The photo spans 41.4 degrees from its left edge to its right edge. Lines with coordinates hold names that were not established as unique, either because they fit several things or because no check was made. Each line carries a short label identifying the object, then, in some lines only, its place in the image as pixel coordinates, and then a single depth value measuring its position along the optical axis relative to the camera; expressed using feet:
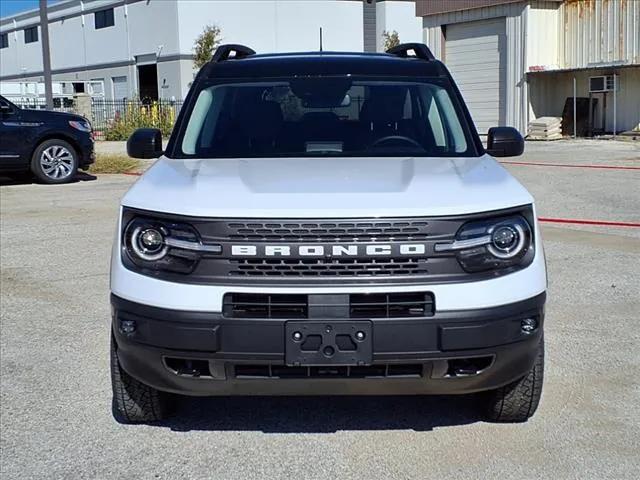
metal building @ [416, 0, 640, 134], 79.00
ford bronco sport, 11.00
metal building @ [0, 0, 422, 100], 142.92
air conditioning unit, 78.84
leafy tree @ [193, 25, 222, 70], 136.46
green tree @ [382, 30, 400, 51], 143.95
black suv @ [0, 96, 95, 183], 46.68
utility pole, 67.77
